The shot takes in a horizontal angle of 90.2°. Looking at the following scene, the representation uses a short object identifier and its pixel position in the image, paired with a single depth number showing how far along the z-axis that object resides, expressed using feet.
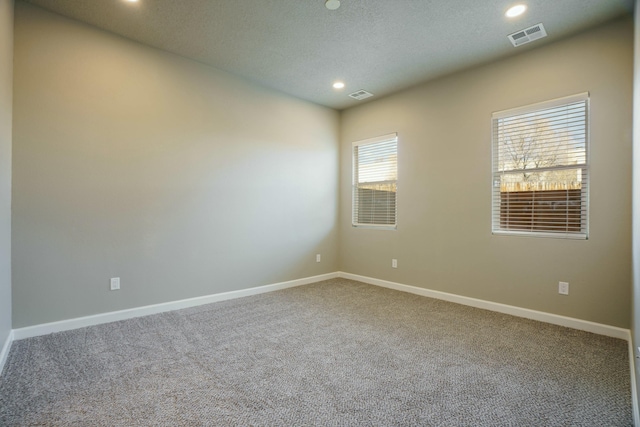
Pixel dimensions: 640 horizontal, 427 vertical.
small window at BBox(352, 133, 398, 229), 15.39
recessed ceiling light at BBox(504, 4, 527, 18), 8.61
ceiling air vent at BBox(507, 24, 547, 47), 9.64
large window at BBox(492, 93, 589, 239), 10.02
